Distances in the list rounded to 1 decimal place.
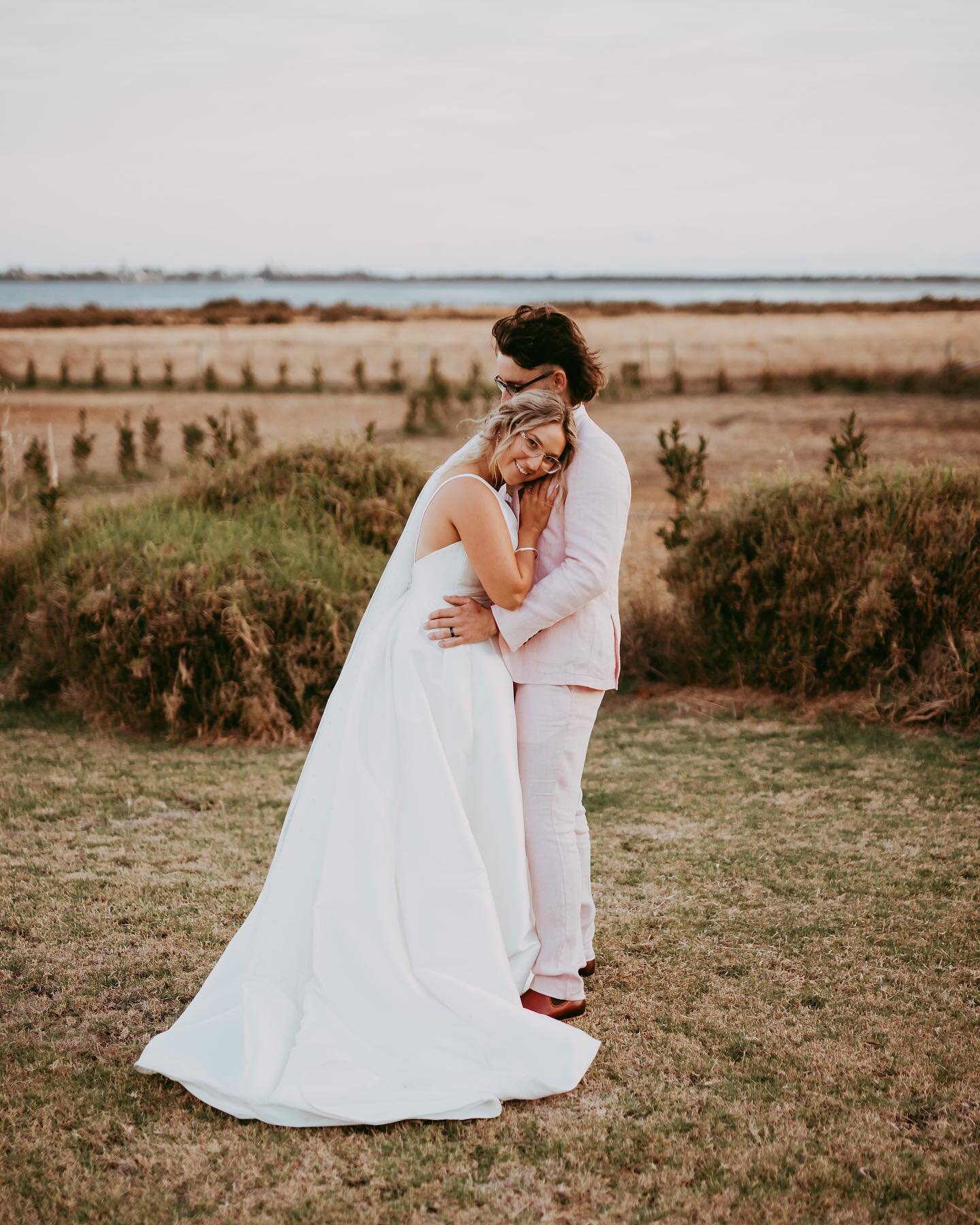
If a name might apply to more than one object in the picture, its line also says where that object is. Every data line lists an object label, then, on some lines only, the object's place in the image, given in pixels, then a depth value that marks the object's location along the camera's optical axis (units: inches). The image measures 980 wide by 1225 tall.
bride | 125.4
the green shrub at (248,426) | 506.9
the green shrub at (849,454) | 329.7
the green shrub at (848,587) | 279.7
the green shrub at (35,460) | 510.0
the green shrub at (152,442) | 724.7
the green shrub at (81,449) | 680.4
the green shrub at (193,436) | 600.4
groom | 135.6
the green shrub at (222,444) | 364.2
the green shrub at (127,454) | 689.6
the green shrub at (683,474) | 346.6
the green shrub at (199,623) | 271.9
